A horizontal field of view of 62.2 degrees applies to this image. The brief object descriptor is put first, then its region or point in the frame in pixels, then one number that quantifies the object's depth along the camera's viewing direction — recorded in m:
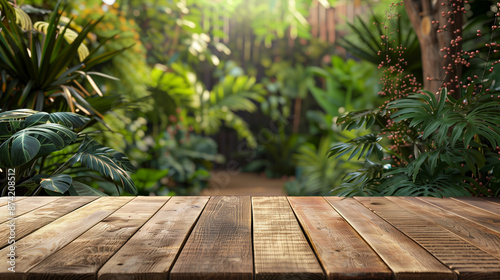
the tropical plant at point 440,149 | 1.47
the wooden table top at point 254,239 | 0.68
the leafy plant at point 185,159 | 3.94
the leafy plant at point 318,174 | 3.66
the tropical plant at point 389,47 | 2.01
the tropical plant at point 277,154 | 5.55
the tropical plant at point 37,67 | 1.88
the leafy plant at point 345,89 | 4.12
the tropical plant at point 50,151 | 1.25
